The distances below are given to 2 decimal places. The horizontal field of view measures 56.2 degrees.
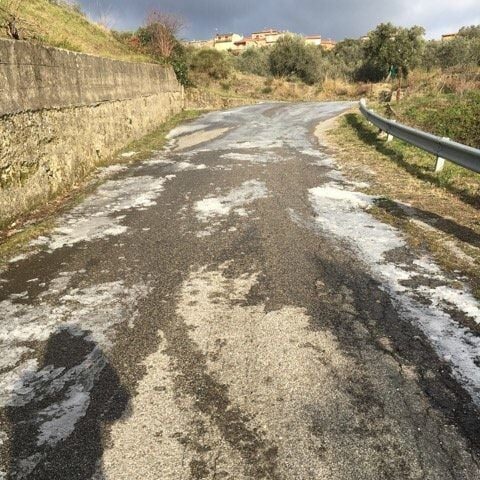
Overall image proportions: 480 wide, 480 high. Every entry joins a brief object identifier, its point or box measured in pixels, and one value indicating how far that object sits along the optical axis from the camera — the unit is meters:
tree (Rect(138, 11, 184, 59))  22.30
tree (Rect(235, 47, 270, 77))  46.06
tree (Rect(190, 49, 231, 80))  30.41
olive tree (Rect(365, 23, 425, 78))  36.97
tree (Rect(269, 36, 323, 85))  42.81
